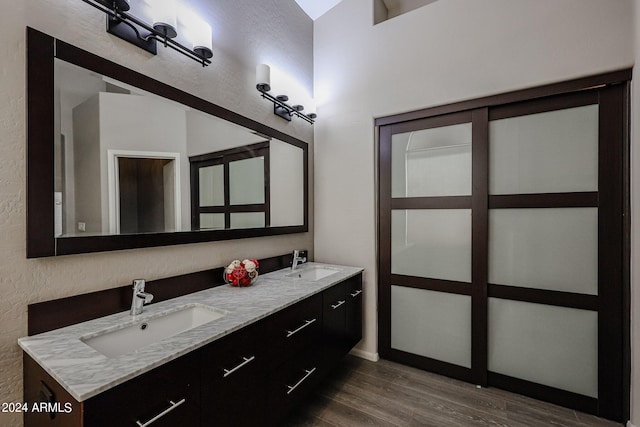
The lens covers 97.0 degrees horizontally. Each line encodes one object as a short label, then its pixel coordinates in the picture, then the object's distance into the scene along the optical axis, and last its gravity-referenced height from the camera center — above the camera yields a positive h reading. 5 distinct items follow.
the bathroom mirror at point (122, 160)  1.14 +0.26
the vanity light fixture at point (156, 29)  1.30 +0.93
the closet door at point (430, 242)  2.21 -0.26
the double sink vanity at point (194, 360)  0.86 -0.57
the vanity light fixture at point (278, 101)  2.09 +0.92
